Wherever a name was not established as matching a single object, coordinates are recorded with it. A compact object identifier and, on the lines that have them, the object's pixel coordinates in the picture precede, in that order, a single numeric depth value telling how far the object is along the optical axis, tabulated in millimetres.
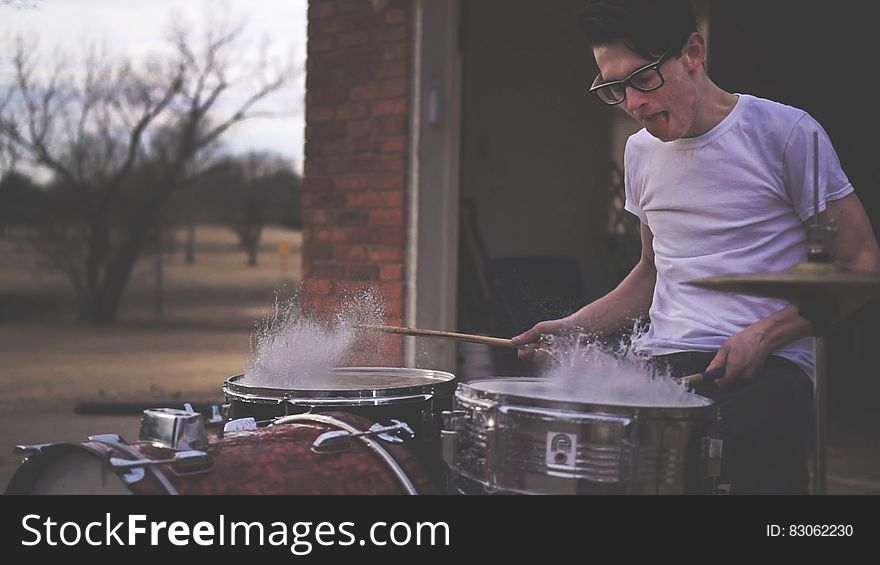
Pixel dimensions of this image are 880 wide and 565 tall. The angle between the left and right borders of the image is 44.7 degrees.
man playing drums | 2193
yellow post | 16953
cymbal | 1794
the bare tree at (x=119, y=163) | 13422
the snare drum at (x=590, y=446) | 1948
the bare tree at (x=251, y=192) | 15297
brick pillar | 5297
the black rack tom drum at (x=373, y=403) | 2363
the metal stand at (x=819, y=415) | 1997
